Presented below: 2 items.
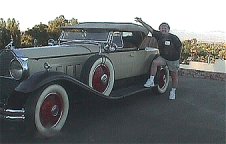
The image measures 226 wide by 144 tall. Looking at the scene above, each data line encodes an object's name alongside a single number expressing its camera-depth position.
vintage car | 4.02
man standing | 6.55
